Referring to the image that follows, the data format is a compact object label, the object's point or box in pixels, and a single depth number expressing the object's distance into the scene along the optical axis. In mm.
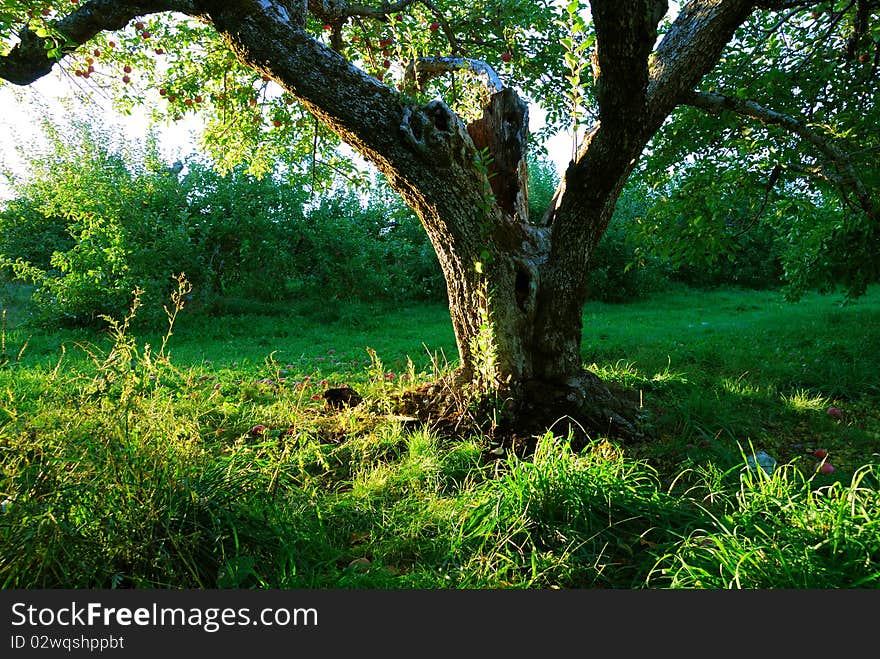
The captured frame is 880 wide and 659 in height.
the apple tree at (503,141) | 3371
